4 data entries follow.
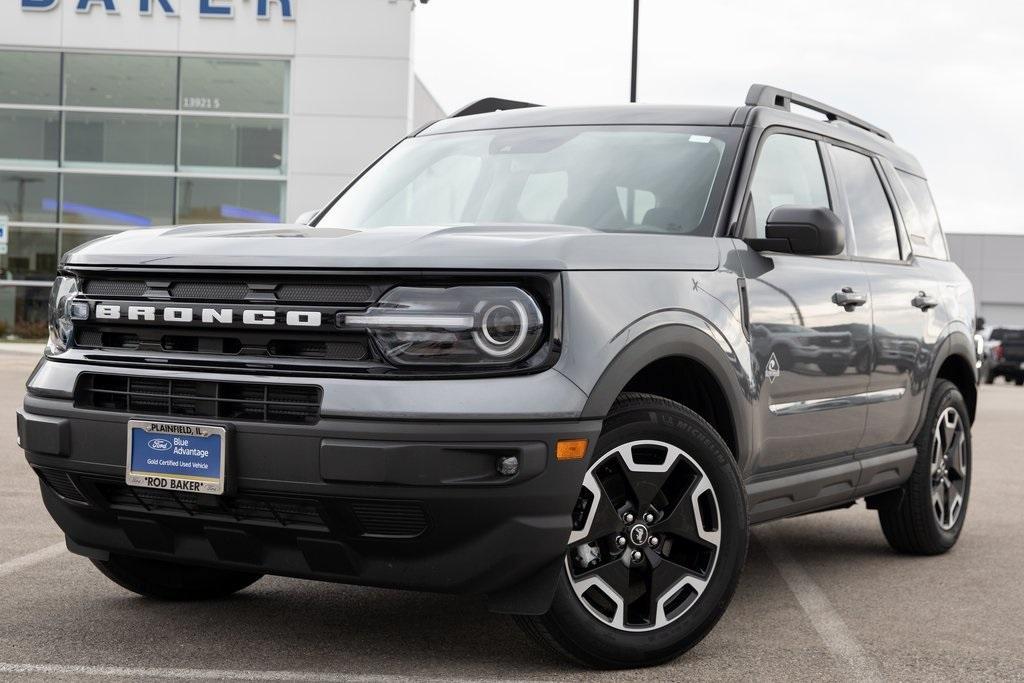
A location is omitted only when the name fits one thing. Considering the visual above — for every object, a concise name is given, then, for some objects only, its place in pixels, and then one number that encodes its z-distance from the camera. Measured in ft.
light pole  66.80
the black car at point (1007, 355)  115.44
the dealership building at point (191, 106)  91.71
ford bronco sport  12.32
